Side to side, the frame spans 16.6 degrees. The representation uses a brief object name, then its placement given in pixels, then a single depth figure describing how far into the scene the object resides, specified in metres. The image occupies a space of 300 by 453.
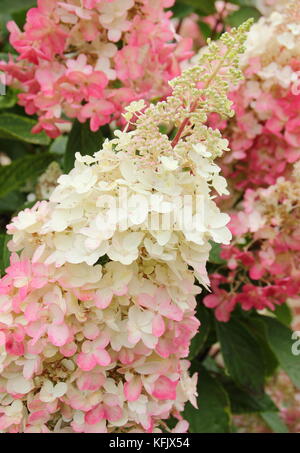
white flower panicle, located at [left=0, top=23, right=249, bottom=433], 0.65
